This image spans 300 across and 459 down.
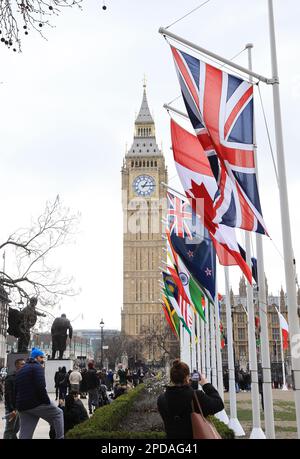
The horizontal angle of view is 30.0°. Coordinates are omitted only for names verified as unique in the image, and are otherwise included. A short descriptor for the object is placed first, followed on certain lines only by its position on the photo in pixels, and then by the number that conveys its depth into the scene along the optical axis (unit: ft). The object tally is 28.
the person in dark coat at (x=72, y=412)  32.04
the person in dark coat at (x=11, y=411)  33.55
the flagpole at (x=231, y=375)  48.78
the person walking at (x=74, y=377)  48.35
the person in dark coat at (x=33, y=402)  26.02
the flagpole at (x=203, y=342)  96.41
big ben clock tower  406.21
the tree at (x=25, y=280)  72.02
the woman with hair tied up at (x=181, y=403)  18.06
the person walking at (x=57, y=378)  71.82
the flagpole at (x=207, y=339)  83.05
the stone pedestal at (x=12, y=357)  80.84
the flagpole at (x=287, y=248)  26.71
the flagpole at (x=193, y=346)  105.50
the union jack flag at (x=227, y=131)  29.86
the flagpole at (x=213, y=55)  31.35
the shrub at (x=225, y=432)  29.82
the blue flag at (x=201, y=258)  52.85
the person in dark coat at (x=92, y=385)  60.31
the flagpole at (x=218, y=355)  62.18
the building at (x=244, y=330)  314.96
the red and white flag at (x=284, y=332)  97.36
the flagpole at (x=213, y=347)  73.67
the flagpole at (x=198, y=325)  101.96
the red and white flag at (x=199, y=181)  37.96
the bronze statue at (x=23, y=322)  75.25
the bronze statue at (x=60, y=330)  88.29
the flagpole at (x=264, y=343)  35.19
